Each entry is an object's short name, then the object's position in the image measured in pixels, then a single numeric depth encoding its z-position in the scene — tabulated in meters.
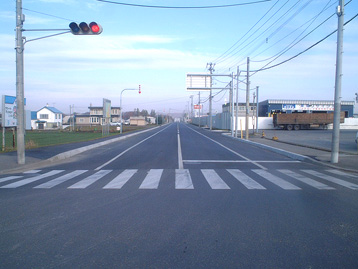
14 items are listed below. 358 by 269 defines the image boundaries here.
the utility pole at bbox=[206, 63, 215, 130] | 63.53
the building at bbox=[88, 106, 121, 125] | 107.88
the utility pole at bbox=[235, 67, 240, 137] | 34.36
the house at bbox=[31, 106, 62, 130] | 81.88
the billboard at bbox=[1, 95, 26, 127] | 18.14
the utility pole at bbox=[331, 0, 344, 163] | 14.47
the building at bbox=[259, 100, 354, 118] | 67.69
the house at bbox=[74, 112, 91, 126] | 112.40
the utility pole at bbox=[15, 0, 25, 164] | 13.66
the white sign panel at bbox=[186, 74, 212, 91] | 40.50
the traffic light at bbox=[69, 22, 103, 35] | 12.52
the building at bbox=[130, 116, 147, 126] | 120.50
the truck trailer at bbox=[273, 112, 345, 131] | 53.88
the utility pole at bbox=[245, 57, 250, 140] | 32.19
